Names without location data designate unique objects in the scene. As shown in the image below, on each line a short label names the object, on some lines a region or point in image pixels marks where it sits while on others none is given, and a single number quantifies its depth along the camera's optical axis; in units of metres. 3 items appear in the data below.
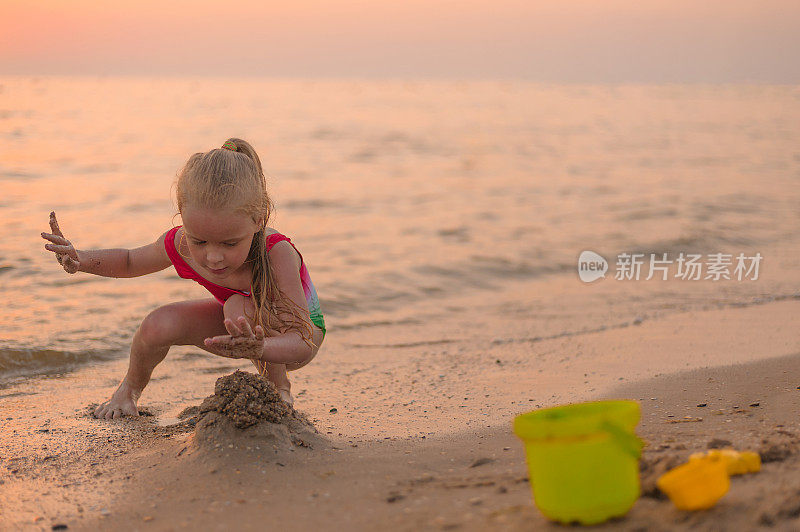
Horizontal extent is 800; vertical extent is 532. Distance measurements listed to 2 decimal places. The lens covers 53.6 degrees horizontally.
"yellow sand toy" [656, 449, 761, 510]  1.86
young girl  2.77
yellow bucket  1.85
